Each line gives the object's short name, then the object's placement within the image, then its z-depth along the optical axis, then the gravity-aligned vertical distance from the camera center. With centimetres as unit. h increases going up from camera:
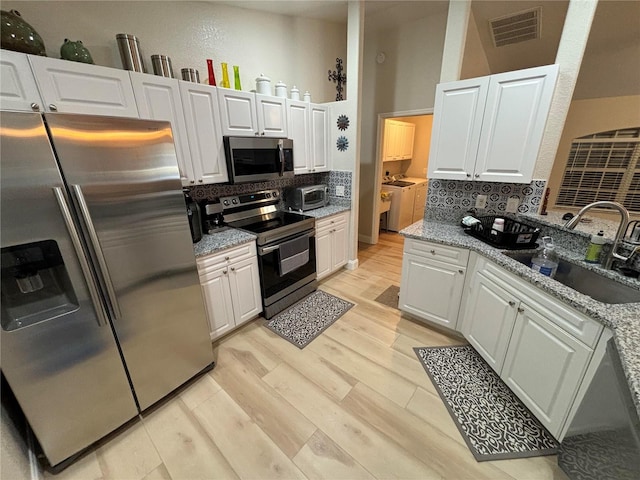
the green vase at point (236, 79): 227 +71
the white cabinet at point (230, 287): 198 -103
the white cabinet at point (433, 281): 207 -104
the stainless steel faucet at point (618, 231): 141 -42
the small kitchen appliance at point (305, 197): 296 -44
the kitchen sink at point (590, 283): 142 -76
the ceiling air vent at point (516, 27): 282 +151
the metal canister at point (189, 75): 199 +66
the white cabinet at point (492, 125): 178 +25
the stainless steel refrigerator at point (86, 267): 106 -52
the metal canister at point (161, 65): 185 +68
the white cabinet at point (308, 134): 273 +28
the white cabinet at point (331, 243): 296 -100
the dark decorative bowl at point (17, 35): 129 +65
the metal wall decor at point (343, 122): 301 +43
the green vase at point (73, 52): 150 +64
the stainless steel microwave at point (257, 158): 225 +2
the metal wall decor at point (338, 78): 355 +110
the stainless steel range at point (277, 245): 238 -80
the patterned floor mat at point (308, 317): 232 -154
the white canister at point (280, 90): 256 +69
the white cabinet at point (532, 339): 125 -104
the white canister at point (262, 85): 243 +70
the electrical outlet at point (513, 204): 215 -39
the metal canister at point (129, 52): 169 +72
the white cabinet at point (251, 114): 218 +42
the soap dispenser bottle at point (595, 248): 157 -56
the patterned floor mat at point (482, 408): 143 -157
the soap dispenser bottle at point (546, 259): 170 -70
